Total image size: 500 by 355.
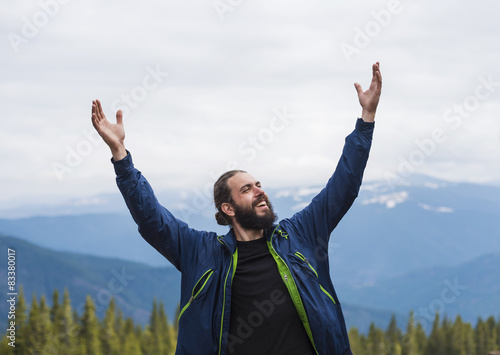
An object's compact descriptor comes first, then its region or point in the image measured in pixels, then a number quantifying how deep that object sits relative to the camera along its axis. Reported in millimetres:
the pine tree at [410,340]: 119125
